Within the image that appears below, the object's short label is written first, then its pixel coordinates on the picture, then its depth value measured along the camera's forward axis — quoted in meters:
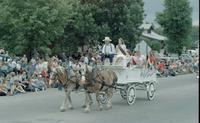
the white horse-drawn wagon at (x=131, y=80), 18.23
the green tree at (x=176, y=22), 56.56
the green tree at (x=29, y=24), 34.91
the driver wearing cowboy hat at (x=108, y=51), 18.81
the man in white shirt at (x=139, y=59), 19.82
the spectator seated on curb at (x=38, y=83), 25.22
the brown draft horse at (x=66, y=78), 16.36
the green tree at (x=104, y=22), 43.91
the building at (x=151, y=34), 98.50
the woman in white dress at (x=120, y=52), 18.66
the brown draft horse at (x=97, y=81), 16.17
